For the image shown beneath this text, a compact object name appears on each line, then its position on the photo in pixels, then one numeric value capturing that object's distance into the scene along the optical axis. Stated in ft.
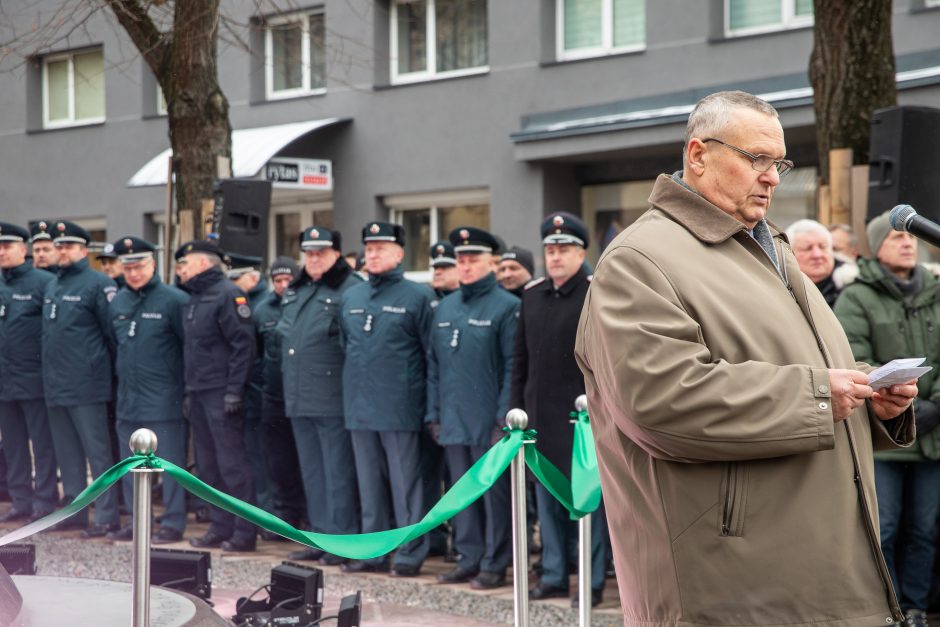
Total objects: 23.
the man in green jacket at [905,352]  22.56
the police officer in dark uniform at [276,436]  35.22
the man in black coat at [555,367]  26.45
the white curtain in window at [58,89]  84.64
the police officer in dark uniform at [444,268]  34.32
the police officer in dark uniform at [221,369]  33.37
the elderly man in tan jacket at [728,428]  10.83
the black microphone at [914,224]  12.06
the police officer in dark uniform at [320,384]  31.89
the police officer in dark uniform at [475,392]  28.45
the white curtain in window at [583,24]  61.82
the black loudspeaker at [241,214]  38.29
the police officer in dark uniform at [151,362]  34.42
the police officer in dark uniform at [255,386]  36.13
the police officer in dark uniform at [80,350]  36.24
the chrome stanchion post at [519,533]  19.04
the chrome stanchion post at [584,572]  20.63
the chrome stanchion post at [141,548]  15.66
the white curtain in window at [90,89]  82.28
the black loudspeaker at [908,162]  26.07
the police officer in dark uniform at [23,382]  38.09
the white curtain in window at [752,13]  56.34
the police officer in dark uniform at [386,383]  30.25
